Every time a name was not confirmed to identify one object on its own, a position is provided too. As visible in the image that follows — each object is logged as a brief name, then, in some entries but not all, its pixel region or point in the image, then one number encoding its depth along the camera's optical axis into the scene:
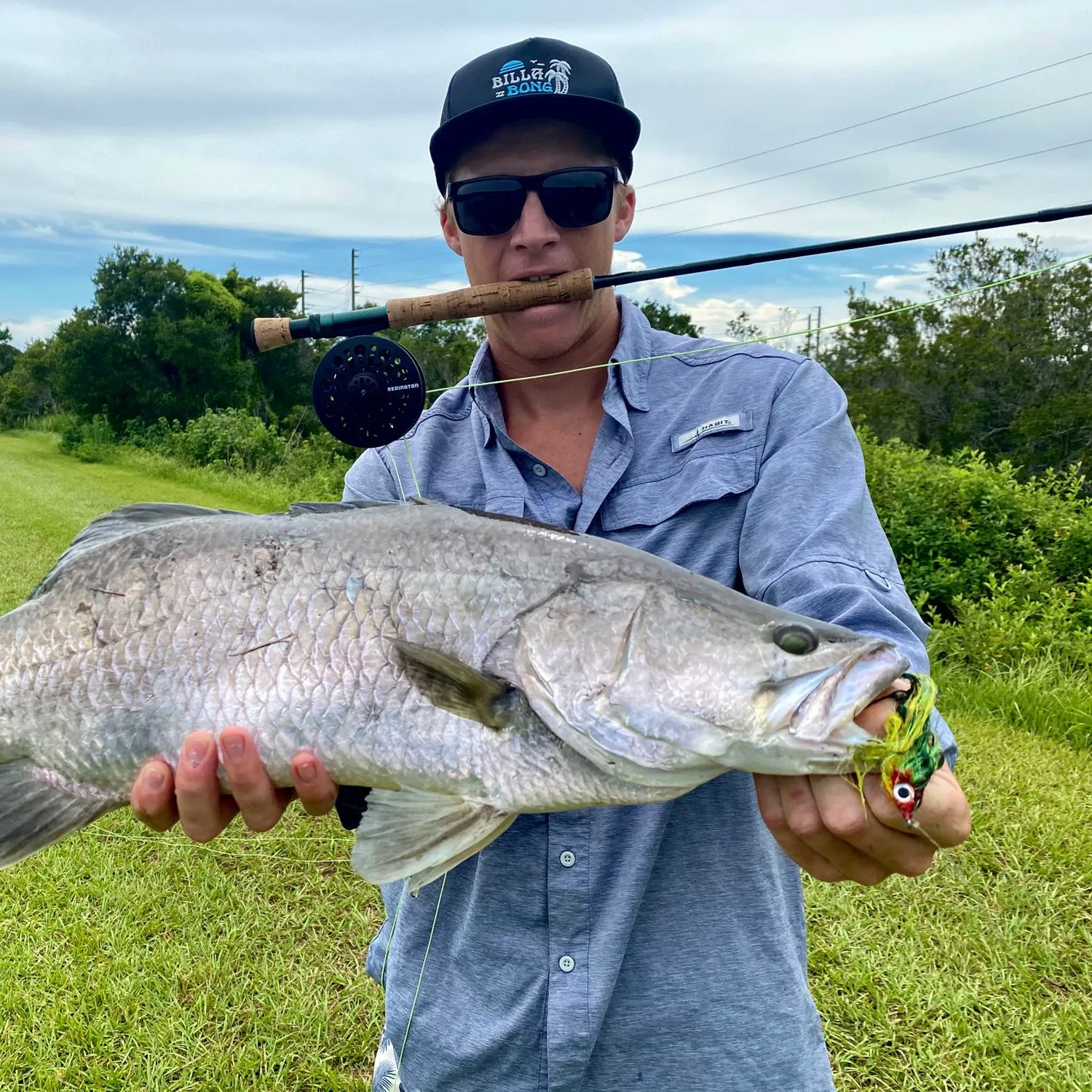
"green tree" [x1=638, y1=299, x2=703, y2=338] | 33.75
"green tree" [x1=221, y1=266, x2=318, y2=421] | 37.25
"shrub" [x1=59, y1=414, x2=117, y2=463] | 30.80
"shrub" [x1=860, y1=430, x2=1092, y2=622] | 7.55
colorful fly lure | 1.37
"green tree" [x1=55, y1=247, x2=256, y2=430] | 33.41
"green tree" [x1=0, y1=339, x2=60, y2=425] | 55.09
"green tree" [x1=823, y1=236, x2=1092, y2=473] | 20.14
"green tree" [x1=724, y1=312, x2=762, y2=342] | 39.45
